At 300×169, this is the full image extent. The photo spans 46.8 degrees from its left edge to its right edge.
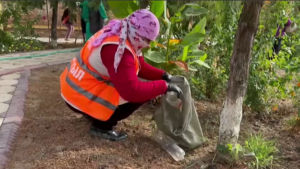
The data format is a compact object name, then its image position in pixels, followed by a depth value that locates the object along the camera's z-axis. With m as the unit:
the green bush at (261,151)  2.28
